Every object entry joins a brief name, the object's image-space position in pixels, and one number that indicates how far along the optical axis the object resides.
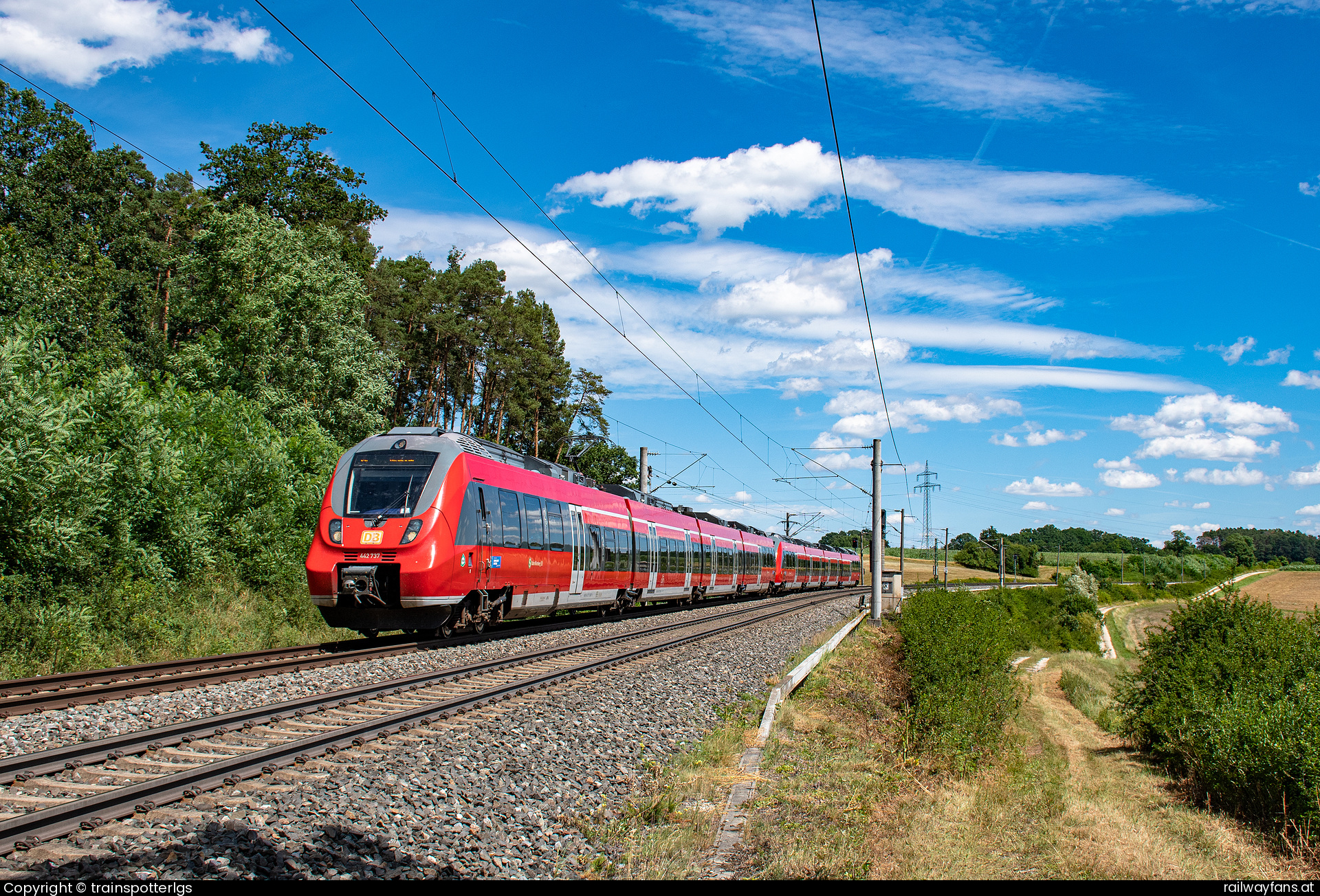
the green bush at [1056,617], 65.69
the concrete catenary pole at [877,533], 29.98
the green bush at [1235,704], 10.73
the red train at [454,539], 13.80
